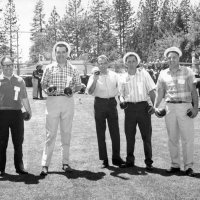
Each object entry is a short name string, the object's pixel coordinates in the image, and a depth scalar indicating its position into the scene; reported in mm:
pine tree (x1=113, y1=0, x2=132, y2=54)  68250
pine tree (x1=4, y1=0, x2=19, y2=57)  68500
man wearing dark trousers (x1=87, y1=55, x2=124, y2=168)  6332
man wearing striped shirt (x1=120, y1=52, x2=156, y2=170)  6148
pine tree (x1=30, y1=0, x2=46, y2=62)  76250
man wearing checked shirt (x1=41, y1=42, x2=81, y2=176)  5914
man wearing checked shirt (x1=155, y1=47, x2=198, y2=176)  5730
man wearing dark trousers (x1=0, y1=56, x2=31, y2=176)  5730
